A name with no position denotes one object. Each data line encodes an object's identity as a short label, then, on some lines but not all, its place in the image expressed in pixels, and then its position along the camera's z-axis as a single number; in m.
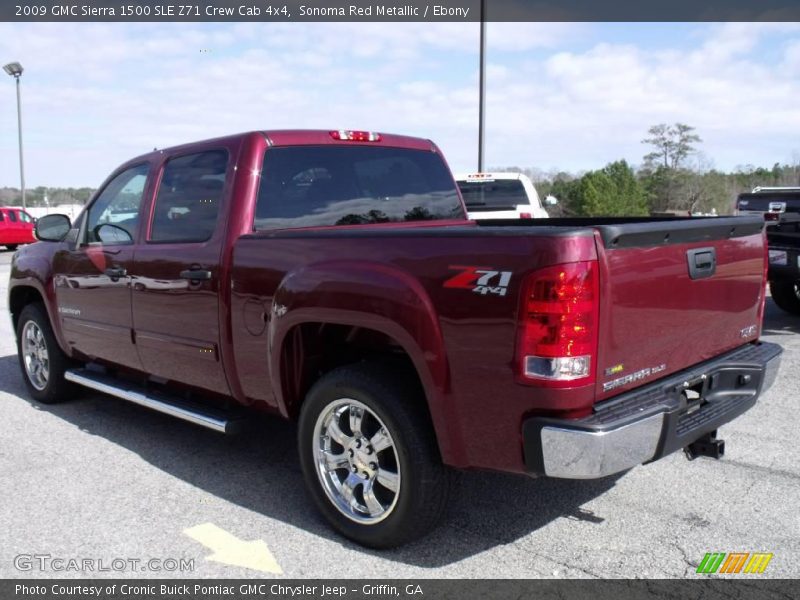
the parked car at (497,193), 12.10
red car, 27.45
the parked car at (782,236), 8.12
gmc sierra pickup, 2.77
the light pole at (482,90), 15.10
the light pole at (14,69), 38.84
